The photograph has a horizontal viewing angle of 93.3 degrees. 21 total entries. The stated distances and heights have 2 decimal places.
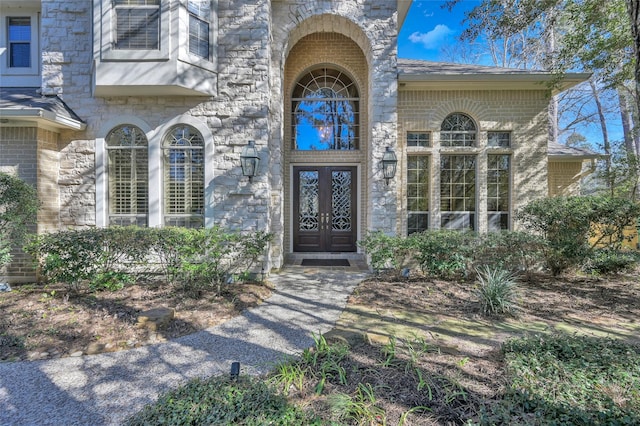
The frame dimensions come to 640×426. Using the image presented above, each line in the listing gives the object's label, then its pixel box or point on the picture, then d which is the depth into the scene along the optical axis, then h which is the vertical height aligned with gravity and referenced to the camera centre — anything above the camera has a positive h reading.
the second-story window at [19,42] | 7.19 +4.08
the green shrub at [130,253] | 4.94 -0.70
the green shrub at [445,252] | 5.72 -0.79
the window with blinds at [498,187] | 7.87 +0.63
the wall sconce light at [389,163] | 6.91 +1.11
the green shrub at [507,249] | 5.87 -0.75
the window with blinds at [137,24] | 5.89 +3.68
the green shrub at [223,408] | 1.99 -1.36
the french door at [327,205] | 8.46 +0.19
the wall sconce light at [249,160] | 6.20 +1.07
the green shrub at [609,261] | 5.88 -1.02
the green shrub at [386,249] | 6.06 -0.77
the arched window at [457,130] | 7.86 +2.12
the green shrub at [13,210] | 5.18 +0.05
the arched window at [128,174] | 6.50 +0.83
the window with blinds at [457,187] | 7.88 +0.64
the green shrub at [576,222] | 5.54 -0.21
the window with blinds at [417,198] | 7.93 +0.36
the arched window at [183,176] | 6.51 +0.79
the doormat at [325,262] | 7.61 -1.30
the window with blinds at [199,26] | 6.09 +3.82
